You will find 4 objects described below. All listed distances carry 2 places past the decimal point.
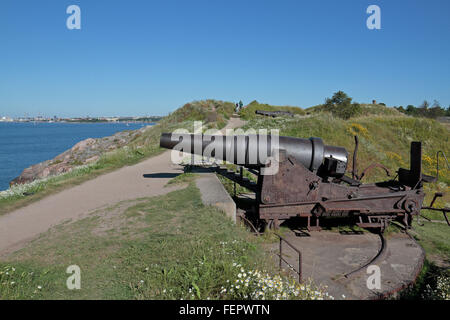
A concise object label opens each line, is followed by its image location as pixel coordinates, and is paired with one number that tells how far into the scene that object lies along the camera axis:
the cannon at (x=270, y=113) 25.70
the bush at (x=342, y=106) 28.34
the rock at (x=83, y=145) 30.58
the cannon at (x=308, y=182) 5.32
